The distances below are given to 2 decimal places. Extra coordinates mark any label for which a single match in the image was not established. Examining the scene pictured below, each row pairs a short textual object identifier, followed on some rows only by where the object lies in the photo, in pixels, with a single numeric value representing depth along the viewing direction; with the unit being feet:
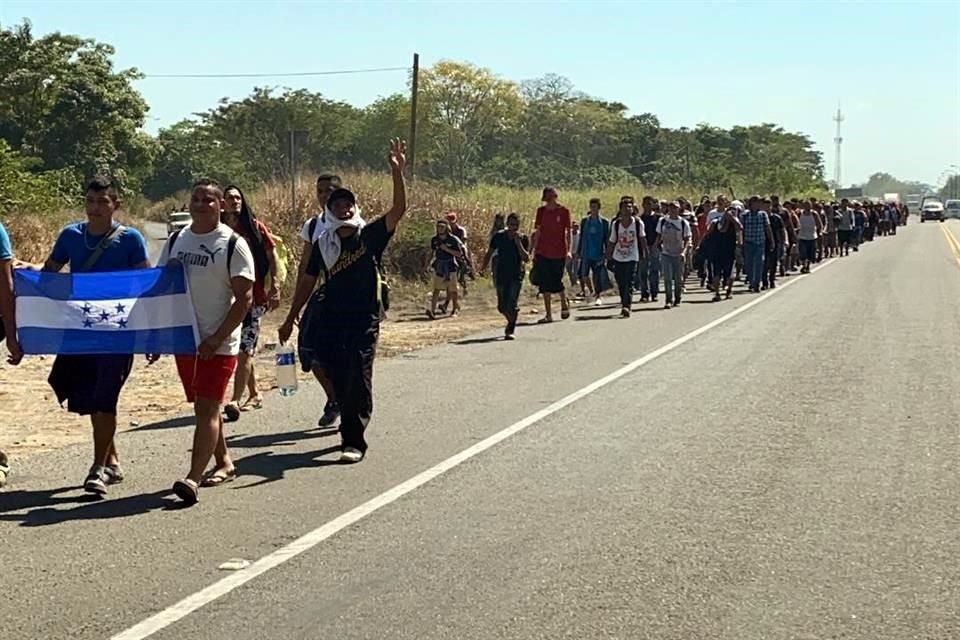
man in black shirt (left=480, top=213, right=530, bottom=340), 56.75
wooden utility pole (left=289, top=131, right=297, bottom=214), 85.61
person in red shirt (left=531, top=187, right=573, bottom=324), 60.75
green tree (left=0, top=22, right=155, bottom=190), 177.78
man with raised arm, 28.78
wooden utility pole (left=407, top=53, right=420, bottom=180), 119.61
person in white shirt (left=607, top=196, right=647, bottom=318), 65.16
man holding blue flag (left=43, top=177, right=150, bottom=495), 25.46
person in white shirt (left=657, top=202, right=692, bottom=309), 69.77
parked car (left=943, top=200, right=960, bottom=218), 357.41
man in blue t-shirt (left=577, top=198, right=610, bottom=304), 76.07
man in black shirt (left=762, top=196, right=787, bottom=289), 84.07
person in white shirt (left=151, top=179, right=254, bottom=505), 24.63
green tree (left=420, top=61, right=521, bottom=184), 270.67
